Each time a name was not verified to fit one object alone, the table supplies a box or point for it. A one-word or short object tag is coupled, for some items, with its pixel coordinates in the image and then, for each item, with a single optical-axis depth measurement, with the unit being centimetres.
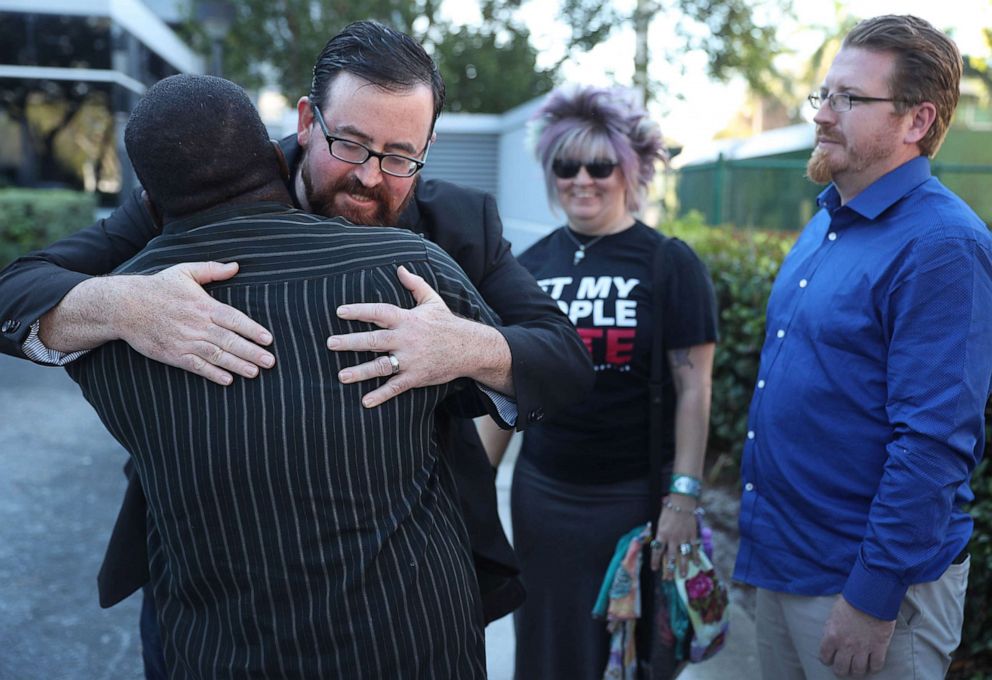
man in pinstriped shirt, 147
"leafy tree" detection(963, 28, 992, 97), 716
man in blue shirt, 185
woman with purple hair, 269
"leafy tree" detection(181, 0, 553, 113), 1834
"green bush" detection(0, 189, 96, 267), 1310
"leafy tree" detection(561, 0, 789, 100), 1548
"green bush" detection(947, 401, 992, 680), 286
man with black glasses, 150
